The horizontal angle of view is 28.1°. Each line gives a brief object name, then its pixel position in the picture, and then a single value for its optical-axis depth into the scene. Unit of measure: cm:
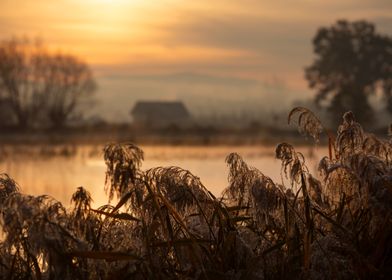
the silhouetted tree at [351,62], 6062
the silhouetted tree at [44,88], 6250
